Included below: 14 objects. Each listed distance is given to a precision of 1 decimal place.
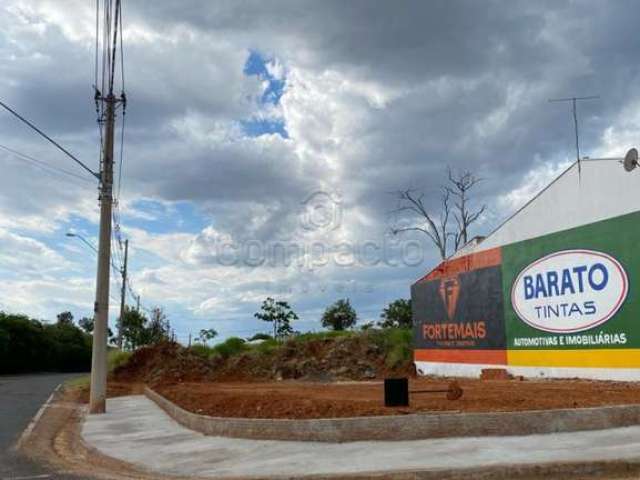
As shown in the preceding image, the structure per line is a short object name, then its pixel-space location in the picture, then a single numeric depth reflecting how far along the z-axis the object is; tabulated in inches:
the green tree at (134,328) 2802.7
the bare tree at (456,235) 1967.3
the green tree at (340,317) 2851.1
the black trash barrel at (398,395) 550.6
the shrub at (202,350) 1592.0
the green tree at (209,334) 2723.7
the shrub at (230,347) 1622.8
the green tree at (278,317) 2504.9
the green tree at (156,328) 2760.8
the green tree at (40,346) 2571.4
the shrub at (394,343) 1433.3
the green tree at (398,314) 2699.1
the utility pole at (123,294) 1852.2
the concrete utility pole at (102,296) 799.1
